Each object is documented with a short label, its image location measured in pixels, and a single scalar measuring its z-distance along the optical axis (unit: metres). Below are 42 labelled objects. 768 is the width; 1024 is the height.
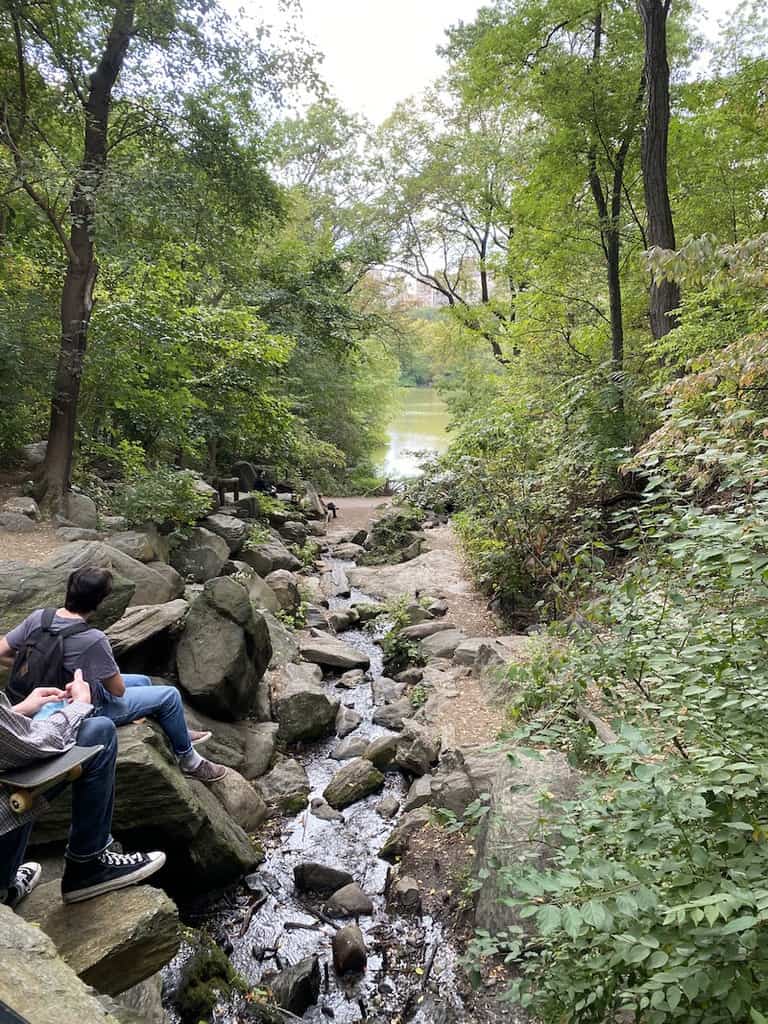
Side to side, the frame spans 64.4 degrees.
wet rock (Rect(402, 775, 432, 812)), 4.86
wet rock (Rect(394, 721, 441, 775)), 5.43
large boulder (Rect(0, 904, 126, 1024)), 1.67
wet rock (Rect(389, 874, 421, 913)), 3.90
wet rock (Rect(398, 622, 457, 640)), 8.52
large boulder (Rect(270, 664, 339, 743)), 6.09
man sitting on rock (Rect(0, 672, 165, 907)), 2.62
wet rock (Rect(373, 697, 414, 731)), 6.38
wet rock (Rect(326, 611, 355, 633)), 9.50
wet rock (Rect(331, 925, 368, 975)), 3.49
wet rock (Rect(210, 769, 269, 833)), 4.63
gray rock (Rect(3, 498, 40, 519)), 8.52
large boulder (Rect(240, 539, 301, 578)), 10.73
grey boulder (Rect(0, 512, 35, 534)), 8.22
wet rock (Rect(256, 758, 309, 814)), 5.06
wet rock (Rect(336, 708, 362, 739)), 6.32
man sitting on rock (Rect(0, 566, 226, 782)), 3.12
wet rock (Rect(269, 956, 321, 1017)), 3.24
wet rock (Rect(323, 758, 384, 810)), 5.14
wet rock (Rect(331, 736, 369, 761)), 5.88
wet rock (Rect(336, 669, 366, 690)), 7.41
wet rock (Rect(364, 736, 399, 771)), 5.57
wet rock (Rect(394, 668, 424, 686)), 7.29
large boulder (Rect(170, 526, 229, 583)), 8.80
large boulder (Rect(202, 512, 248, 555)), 10.59
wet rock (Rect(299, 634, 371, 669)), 7.85
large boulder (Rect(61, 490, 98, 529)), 8.93
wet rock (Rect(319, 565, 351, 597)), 11.36
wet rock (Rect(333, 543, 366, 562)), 14.25
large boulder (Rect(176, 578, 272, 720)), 5.47
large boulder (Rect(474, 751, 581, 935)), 3.21
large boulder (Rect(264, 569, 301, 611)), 9.36
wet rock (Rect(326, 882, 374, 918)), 3.94
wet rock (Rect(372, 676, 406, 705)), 7.00
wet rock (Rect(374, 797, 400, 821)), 4.98
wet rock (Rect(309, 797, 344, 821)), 4.96
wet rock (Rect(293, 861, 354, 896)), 4.17
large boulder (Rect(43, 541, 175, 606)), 5.73
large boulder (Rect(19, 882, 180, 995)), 2.53
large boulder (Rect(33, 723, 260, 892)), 3.54
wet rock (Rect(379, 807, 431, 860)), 4.46
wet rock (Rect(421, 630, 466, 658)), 7.84
